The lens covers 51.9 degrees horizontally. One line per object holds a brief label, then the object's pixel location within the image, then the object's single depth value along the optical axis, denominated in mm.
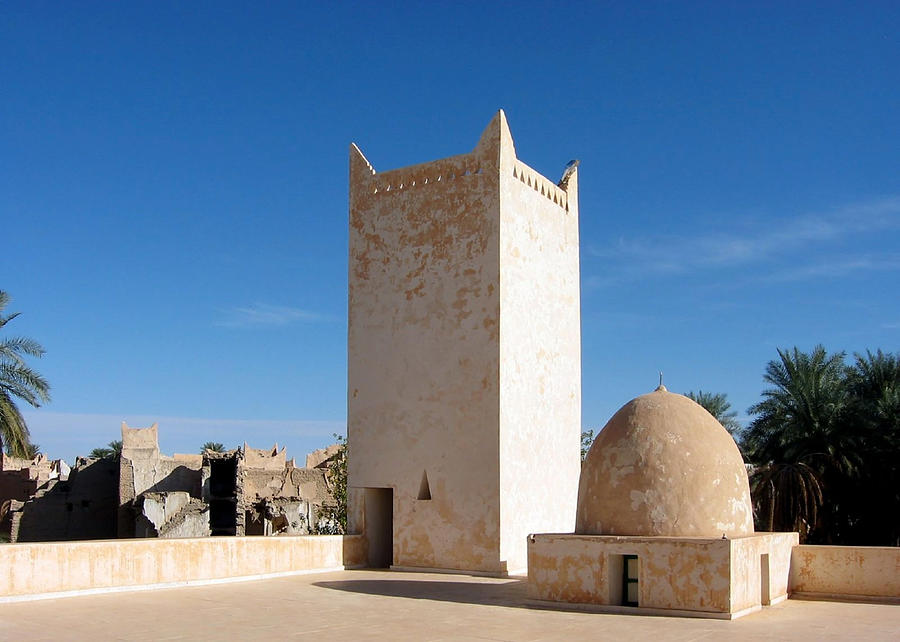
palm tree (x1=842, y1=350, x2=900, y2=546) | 21891
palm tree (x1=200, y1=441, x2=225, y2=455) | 55094
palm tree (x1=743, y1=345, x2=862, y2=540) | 21344
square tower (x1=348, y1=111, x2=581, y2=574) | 14812
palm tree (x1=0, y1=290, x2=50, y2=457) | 19125
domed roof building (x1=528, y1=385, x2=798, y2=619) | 10148
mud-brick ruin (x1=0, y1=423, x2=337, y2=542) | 28422
